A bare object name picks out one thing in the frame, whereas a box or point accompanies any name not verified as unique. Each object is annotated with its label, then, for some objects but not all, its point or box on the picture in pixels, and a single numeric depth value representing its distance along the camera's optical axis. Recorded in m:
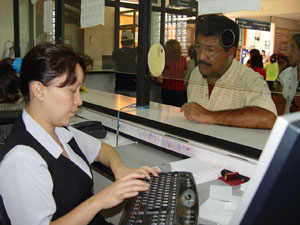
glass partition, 1.20
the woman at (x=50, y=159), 0.79
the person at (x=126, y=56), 1.88
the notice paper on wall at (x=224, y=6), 1.14
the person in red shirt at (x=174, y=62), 1.61
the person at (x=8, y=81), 1.33
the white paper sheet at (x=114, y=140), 1.53
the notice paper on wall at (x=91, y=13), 1.90
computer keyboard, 0.71
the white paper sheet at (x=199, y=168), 1.08
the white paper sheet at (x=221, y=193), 0.94
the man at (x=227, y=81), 1.37
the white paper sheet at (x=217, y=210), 0.83
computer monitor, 0.35
